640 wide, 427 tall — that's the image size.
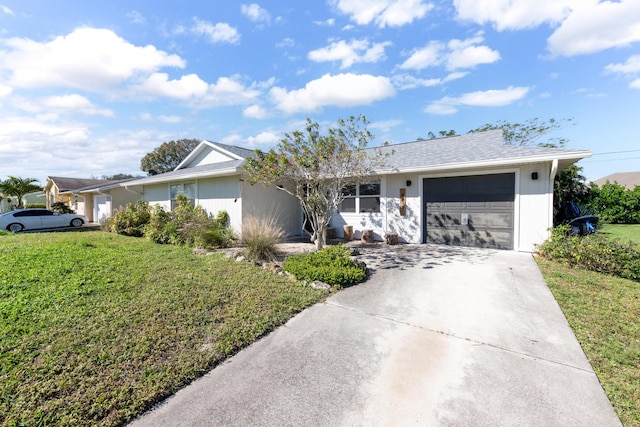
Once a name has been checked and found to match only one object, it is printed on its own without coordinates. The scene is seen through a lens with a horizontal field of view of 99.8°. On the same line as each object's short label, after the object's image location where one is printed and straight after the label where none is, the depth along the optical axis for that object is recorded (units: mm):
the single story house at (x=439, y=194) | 7695
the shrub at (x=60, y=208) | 21578
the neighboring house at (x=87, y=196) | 18219
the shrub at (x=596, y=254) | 5555
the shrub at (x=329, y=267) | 5332
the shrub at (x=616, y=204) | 15141
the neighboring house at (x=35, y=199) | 35750
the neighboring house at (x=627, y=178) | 26688
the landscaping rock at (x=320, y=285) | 5127
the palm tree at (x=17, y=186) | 22672
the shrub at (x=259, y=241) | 6988
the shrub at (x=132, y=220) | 12326
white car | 14898
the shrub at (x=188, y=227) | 9031
